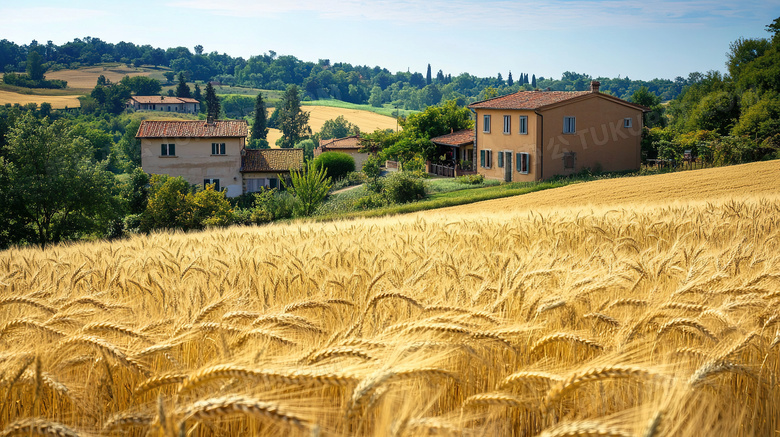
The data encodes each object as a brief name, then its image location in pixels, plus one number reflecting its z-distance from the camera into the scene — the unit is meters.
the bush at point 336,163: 59.97
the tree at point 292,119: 116.94
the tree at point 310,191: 40.97
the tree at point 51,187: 36.94
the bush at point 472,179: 45.12
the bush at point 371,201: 39.75
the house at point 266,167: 59.78
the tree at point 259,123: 111.00
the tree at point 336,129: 119.31
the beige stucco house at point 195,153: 58.81
